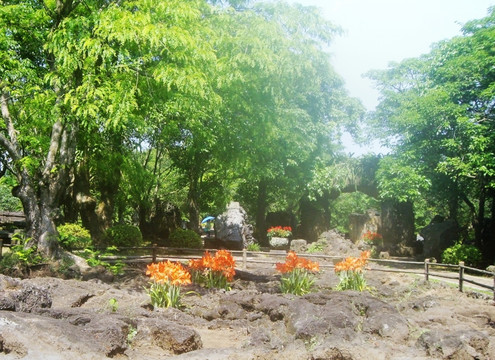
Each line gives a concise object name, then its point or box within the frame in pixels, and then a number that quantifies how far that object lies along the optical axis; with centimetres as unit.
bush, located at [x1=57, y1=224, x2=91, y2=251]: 1472
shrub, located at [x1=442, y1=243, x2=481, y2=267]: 1711
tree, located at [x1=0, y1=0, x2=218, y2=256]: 823
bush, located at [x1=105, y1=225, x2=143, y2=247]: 1644
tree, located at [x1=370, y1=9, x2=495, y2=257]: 1628
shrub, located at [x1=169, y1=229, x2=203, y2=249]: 1841
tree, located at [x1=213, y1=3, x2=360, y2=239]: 1318
